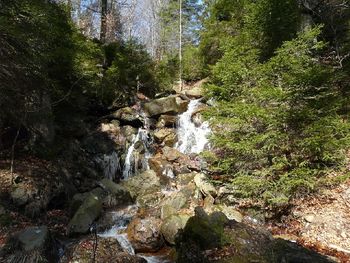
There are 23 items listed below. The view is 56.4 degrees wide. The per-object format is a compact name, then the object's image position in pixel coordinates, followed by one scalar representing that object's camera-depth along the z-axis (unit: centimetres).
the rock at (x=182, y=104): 1941
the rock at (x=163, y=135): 1734
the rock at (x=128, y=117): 1745
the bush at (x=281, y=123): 963
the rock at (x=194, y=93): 2241
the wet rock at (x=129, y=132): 1673
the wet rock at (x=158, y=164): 1498
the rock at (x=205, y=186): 1185
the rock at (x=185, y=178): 1387
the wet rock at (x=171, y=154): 1567
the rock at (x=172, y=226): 905
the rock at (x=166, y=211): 1046
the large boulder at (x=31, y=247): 666
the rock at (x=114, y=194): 1214
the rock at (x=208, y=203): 1088
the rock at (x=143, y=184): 1338
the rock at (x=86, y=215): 969
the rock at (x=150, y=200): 1248
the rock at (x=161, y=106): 1855
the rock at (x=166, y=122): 1827
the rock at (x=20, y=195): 973
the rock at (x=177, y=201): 1124
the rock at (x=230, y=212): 1027
